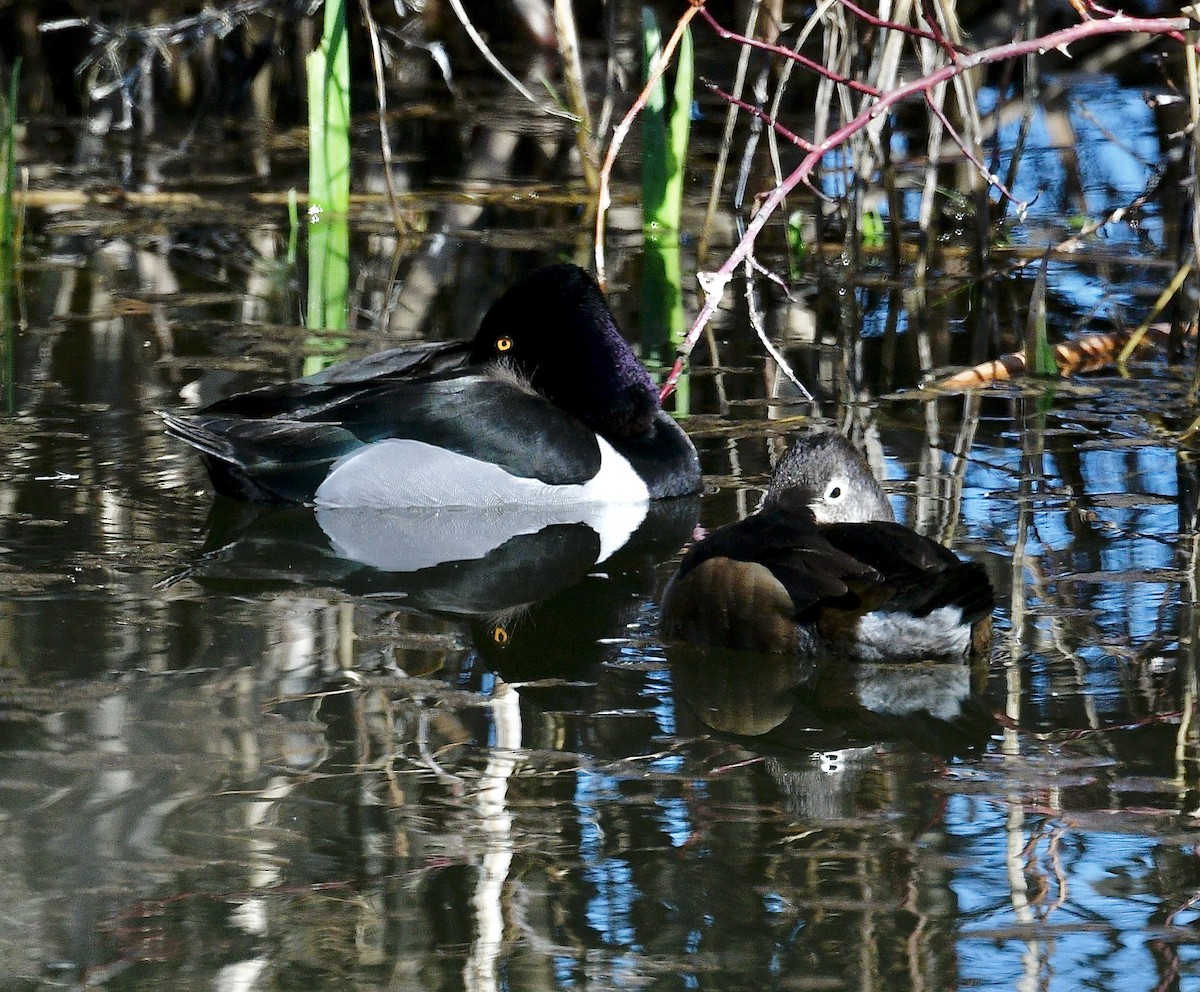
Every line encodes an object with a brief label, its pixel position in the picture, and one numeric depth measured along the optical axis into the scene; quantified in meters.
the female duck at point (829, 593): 9.52
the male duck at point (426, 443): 13.37
